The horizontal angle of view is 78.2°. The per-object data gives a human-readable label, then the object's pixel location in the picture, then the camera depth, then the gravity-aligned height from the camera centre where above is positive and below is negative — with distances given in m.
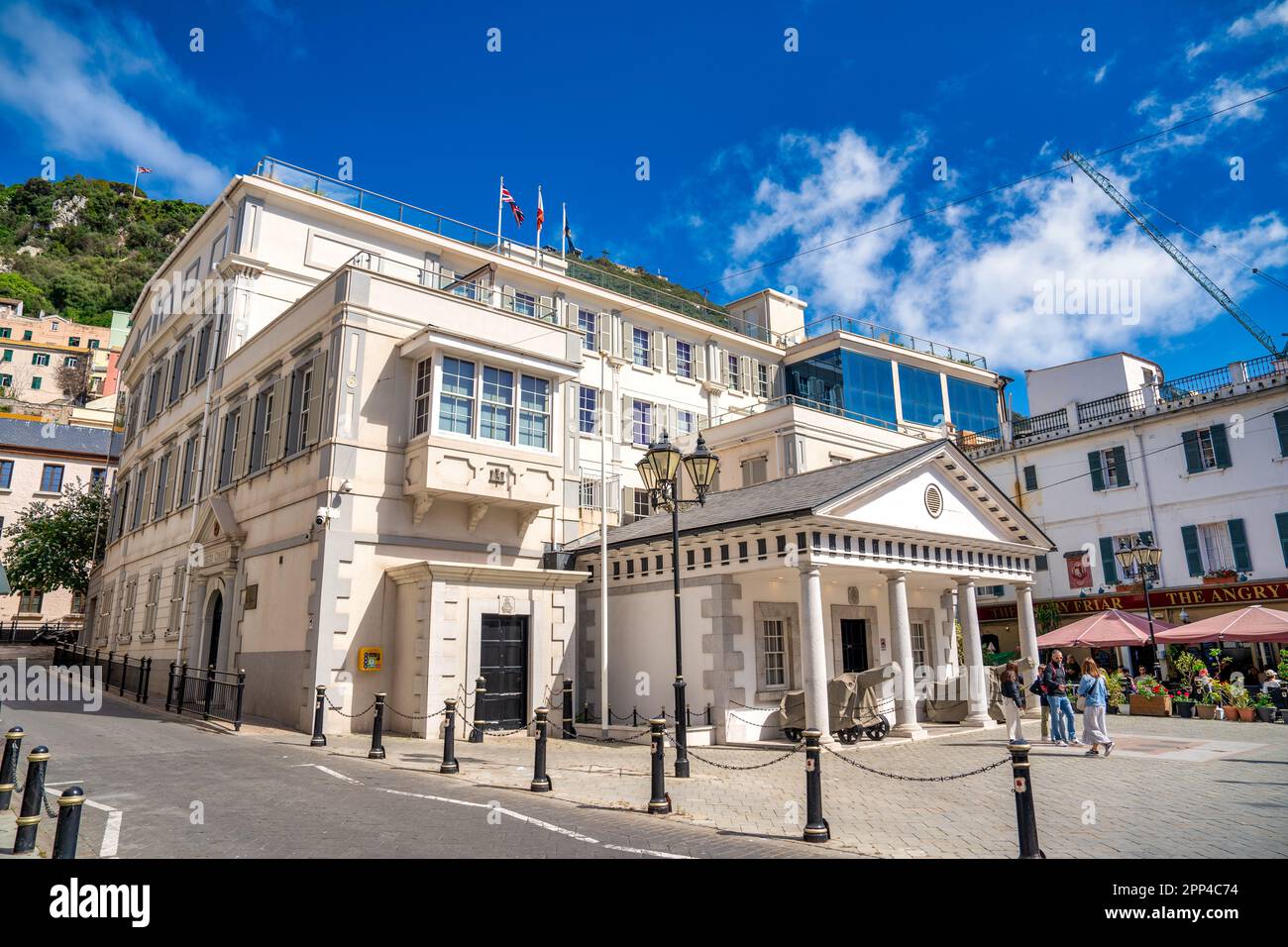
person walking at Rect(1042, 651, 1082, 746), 16.48 -1.18
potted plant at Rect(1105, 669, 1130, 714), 23.92 -1.53
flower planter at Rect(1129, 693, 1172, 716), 22.61 -1.77
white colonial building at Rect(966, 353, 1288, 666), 29.66 +6.52
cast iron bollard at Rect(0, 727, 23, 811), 6.66 -0.91
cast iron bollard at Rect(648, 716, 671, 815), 9.50 -1.55
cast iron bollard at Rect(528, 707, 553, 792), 10.82 -1.54
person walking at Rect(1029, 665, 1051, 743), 16.48 -1.26
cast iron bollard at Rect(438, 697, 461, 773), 12.37 -1.41
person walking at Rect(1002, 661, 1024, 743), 14.79 -1.08
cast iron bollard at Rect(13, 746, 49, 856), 5.95 -0.96
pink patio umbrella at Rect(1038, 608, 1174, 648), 24.38 +0.37
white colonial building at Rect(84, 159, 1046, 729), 17.89 +4.31
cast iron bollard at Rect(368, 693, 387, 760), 13.73 -1.45
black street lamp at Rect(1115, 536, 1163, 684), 23.38 +2.50
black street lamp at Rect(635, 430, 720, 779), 13.21 +2.97
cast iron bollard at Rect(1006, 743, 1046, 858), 6.84 -1.41
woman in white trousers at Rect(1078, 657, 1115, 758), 14.95 -1.25
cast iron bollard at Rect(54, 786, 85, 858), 4.93 -1.01
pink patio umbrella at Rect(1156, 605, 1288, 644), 21.81 +0.39
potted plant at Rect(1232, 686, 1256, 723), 21.16 -1.64
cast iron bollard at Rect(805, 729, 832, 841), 8.09 -1.52
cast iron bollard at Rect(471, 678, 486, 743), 16.28 -1.25
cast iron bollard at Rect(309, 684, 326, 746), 14.94 -1.38
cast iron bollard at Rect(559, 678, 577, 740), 19.28 -1.44
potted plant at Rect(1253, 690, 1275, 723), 20.68 -1.72
